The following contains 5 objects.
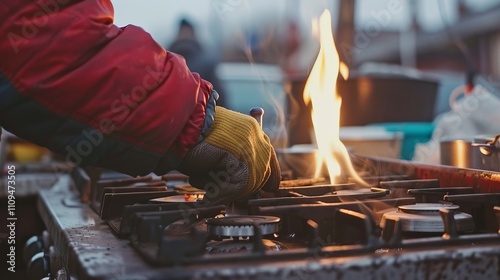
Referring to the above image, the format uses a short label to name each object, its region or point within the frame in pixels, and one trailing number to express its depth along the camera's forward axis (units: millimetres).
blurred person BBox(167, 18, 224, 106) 4465
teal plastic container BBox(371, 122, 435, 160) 2988
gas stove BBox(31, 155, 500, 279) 854
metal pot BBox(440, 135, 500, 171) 1556
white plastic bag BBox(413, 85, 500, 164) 2479
